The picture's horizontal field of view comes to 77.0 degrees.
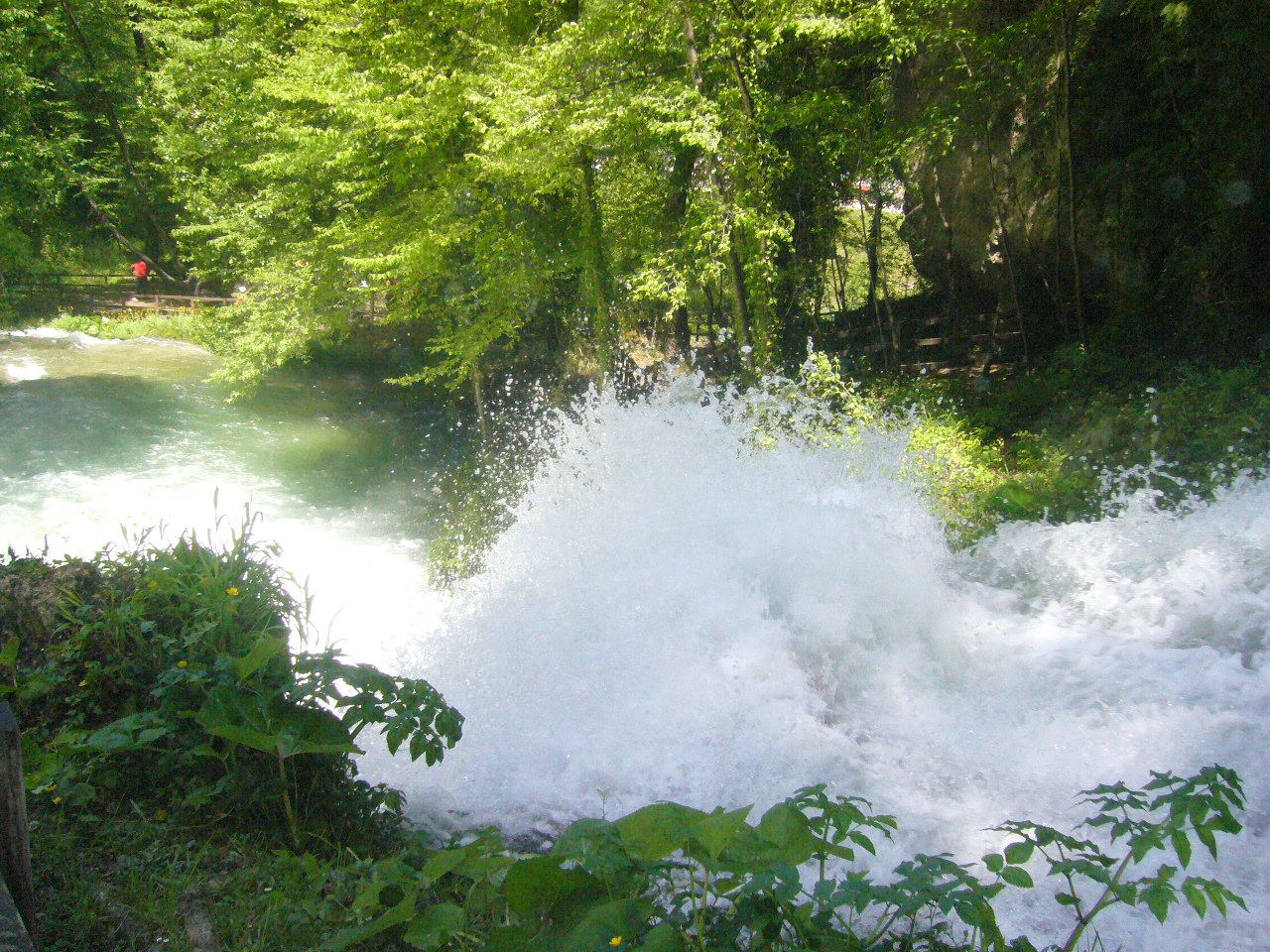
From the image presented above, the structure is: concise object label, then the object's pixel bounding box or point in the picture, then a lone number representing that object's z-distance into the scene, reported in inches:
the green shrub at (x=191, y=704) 97.0
